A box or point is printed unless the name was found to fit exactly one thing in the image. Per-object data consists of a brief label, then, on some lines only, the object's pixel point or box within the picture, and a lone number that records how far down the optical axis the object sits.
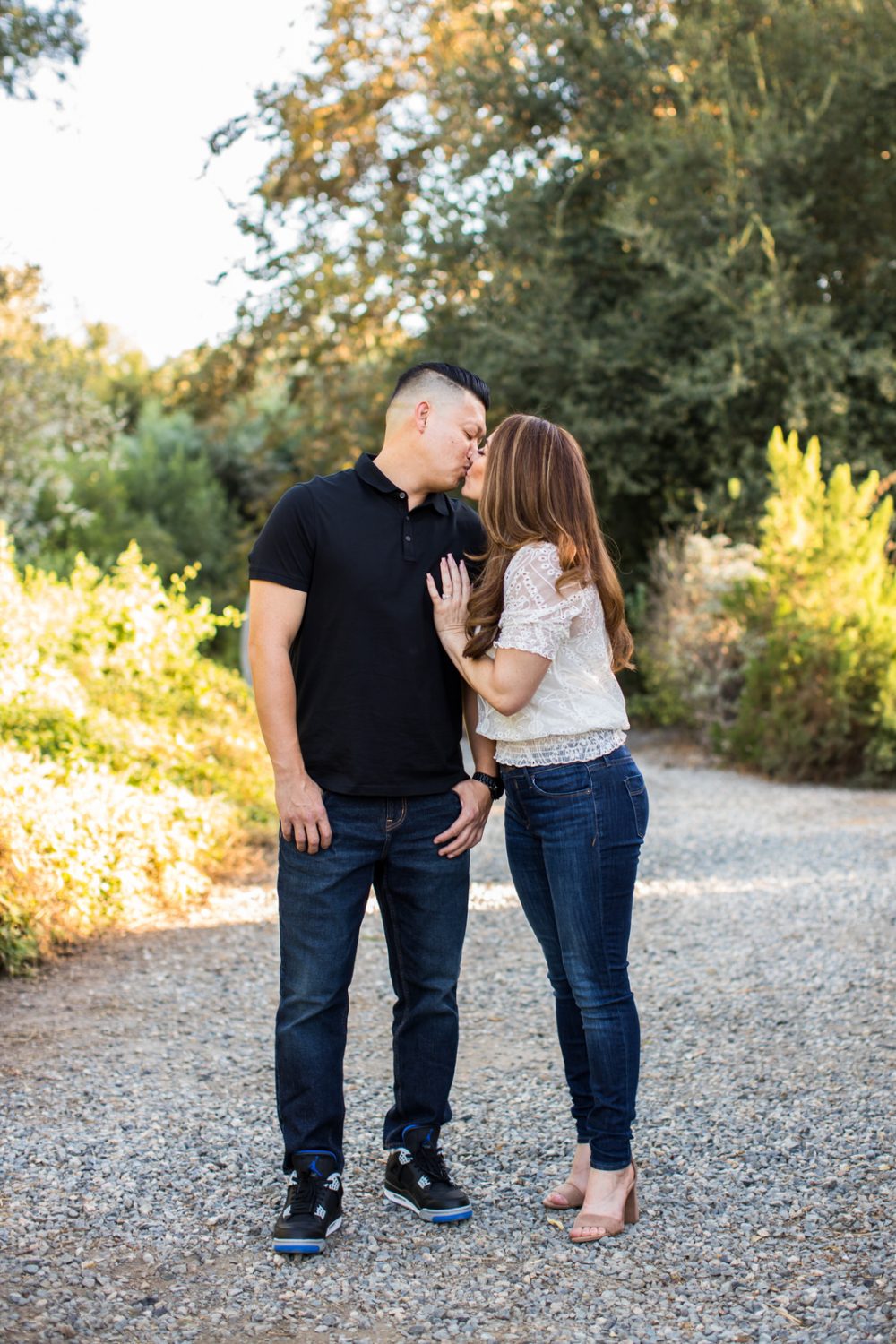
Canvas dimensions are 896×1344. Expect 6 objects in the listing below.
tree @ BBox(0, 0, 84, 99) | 10.29
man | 2.60
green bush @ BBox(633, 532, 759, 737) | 10.15
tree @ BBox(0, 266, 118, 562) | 11.02
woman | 2.59
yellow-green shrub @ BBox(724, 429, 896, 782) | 8.48
